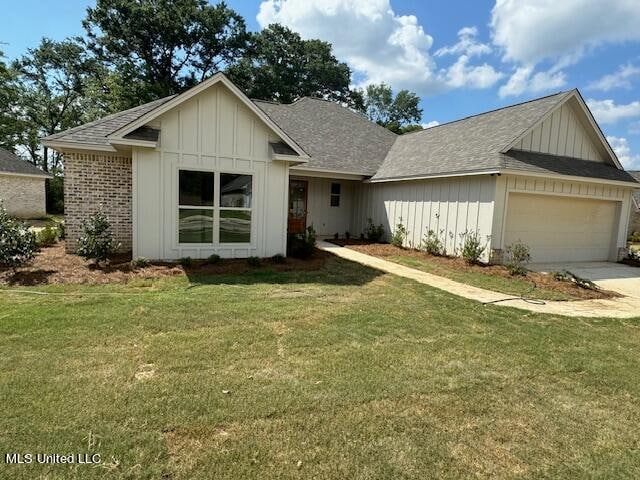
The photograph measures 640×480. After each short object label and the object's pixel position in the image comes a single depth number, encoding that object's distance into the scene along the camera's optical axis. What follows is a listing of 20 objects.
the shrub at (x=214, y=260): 8.87
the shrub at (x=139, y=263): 8.16
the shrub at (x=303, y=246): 10.47
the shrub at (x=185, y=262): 8.55
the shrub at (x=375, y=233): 14.86
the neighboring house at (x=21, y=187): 21.64
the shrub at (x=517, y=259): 9.38
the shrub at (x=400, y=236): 13.70
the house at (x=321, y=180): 8.67
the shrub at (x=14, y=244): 7.27
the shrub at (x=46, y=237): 10.73
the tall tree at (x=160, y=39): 30.55
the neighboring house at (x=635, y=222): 24.19
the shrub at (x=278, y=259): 9.56
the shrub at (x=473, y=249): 10.47
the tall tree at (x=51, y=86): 32.94
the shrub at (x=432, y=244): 12.01
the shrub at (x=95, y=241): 8.05
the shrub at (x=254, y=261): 8.98
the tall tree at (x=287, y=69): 35.59
